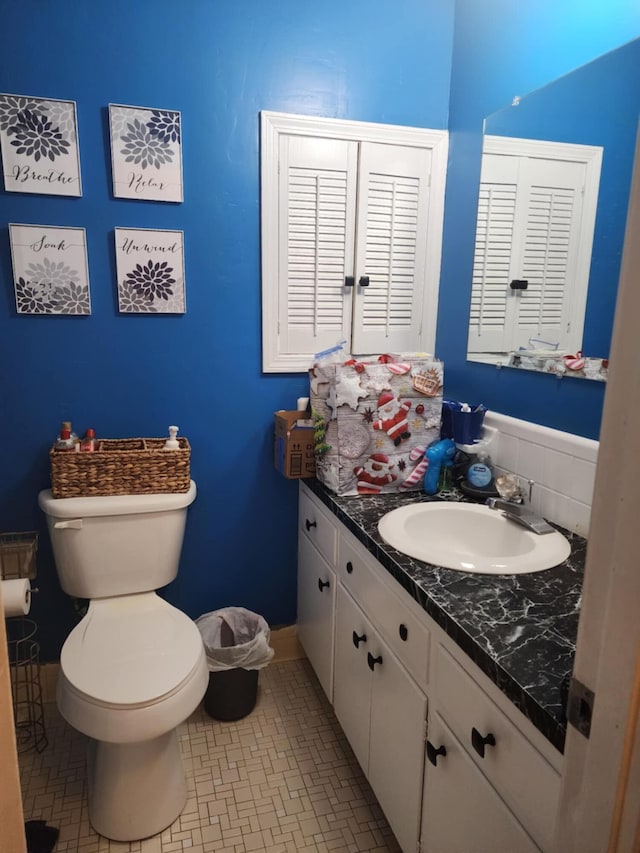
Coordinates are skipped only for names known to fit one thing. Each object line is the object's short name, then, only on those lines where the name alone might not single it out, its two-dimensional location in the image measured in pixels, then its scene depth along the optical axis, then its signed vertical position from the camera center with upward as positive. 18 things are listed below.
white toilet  1.38 -0.97
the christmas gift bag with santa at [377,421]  1.73 -0.37
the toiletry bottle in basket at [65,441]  1.78 -0.46
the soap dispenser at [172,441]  1.86 -0.48
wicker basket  1.73 -0.55
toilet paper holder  1.75 -1.24
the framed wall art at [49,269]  1.74 +0.08
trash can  1.88 -1.22
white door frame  0.48 -0.27
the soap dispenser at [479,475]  1.70 -0.51
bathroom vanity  0.87 -0.73
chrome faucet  1.40 -0.54
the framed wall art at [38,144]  1.67 +0.45
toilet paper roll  1.47 -0.79
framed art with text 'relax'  1.75 +0.45
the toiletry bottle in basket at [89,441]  1.81 -0.47
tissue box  1.92 -0.50
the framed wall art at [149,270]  1.82 +0.09
